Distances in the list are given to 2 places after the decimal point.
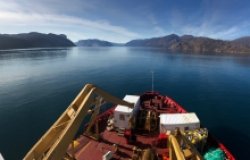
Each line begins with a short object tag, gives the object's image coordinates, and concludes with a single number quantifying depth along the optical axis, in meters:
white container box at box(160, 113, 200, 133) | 14.60
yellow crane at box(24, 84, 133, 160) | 6.91
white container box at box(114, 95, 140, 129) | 16.08
